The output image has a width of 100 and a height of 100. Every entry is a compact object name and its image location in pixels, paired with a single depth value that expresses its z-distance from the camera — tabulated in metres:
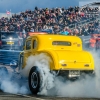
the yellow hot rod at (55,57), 14.31
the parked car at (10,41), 32.28
